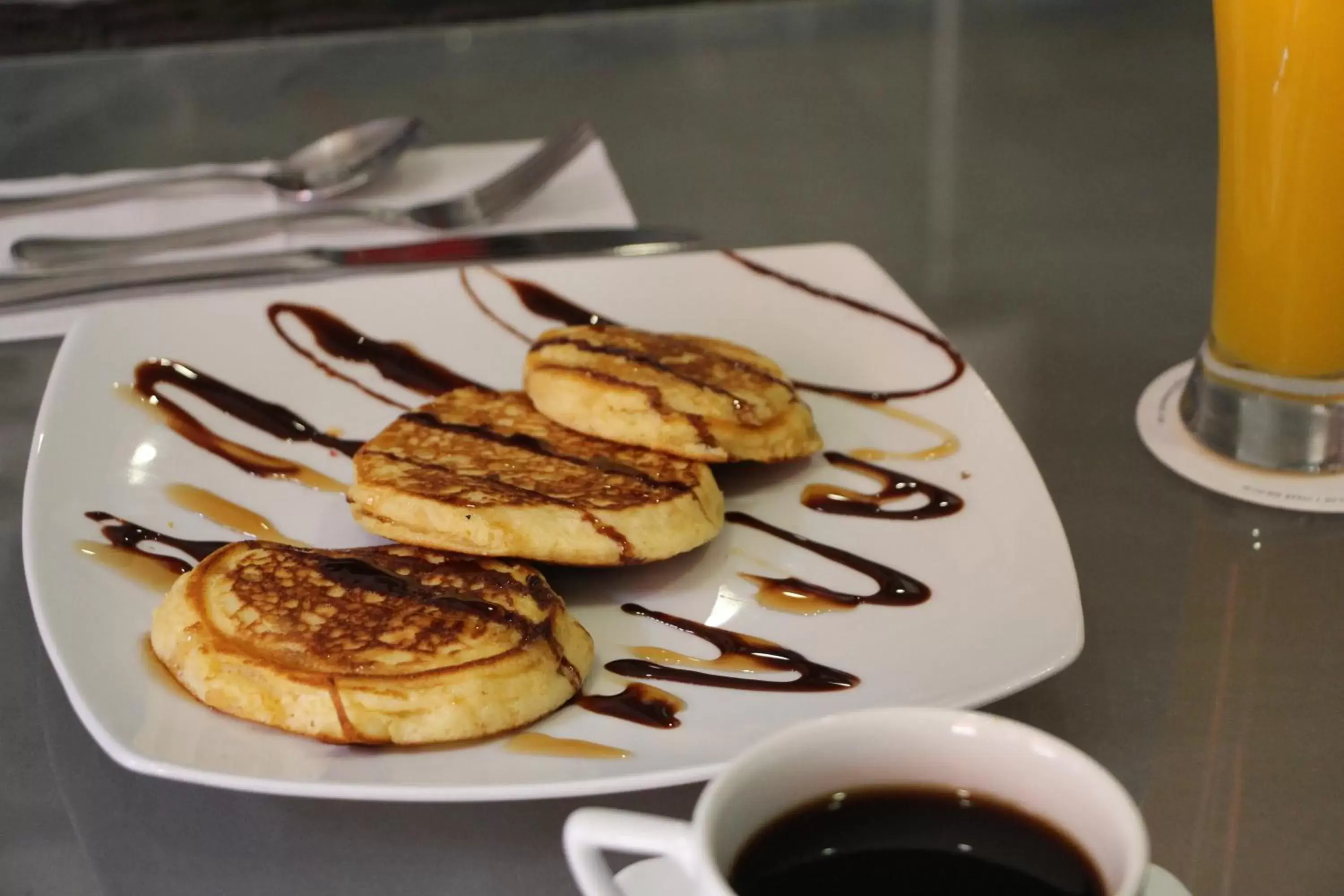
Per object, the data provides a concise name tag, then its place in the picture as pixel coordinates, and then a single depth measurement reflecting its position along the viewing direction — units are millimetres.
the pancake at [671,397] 755
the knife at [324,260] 899
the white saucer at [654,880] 602
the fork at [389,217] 938
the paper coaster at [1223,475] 776
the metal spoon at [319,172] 986
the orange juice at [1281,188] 749
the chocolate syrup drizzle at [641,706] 677
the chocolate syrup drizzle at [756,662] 690
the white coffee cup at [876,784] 577
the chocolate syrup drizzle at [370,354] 831
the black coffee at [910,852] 582
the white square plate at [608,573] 658
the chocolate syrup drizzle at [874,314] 810
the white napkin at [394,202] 969
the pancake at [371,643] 659
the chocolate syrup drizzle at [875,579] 718
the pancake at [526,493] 711
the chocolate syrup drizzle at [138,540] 732
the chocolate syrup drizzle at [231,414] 786
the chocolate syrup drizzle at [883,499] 753
